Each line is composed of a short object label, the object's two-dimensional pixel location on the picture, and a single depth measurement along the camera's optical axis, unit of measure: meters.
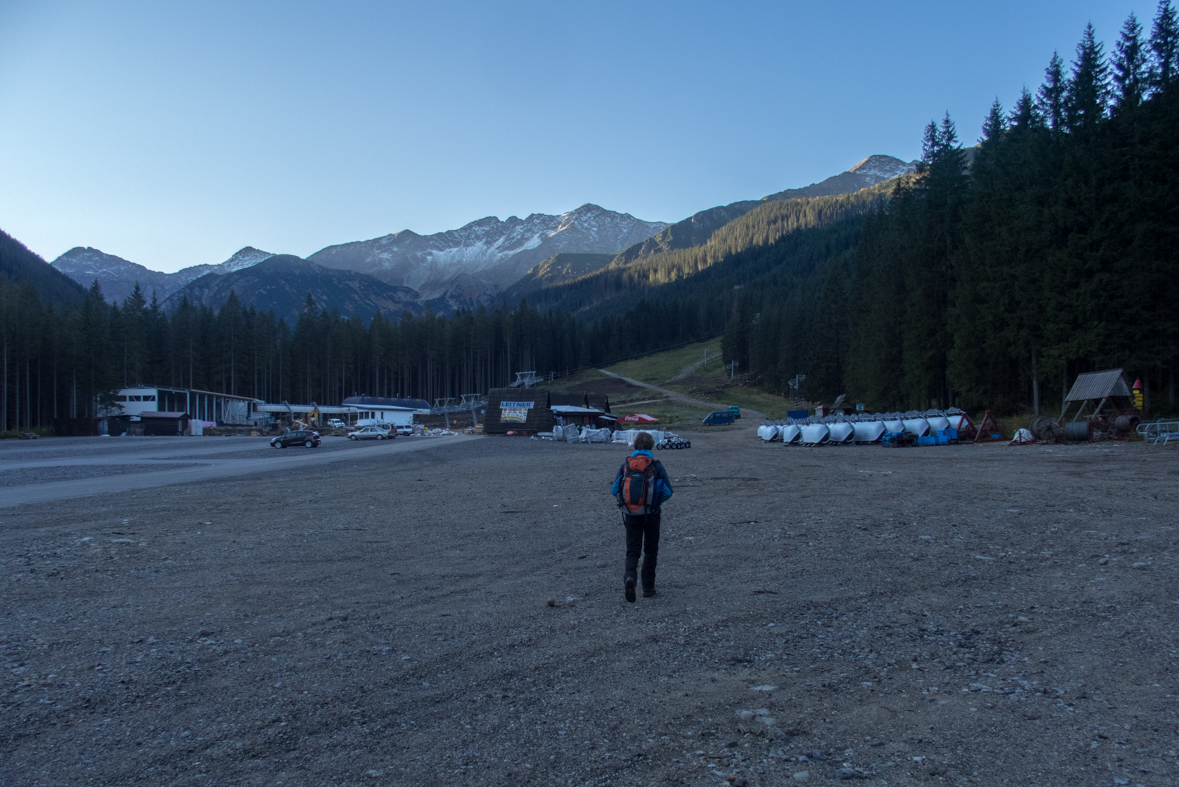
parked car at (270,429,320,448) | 42.50
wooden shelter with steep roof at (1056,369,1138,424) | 25.75
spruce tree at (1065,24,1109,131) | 30.61
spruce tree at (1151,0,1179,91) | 28.72
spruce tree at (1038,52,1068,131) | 35.50
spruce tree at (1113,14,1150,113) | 29.73
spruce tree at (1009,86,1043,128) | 38.25
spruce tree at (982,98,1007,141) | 41.62
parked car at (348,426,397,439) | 55.11
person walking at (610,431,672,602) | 6.84
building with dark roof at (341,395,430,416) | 88.44
